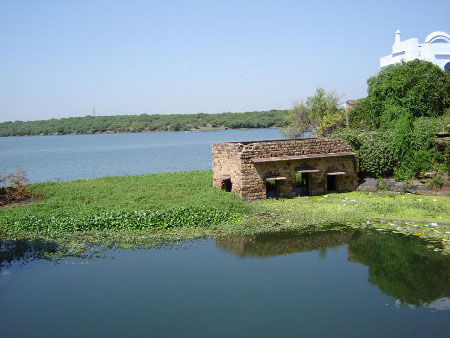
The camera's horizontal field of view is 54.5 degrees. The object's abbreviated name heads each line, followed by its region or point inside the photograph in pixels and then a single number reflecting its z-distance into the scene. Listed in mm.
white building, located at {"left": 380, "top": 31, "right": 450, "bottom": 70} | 29783
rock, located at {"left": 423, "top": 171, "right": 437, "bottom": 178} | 18753
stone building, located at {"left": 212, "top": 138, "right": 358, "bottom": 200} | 17609
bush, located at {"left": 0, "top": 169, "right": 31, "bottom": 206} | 18750
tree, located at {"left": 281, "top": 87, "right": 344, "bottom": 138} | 35906
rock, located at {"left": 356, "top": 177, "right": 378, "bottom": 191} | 19359
